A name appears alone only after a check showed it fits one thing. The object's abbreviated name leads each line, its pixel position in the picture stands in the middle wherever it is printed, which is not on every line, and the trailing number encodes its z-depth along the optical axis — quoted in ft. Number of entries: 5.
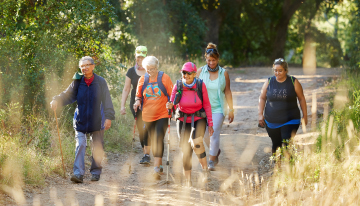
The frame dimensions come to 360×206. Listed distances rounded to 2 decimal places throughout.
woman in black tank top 38.09
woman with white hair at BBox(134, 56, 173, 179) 39.58
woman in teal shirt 41.88
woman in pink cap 36.42
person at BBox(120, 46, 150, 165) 43.80
